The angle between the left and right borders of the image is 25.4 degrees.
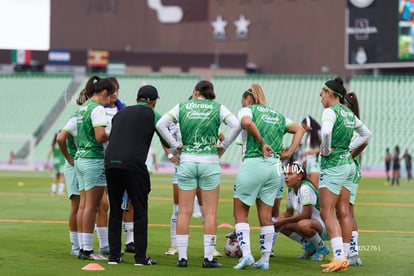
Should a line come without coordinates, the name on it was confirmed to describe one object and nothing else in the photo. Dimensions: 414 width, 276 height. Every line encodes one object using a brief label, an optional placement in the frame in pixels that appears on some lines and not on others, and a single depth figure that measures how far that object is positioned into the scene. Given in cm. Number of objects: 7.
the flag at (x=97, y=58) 7169
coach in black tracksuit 1188
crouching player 1278
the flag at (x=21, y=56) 7331
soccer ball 1337
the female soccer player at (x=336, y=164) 1189
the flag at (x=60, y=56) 7319
